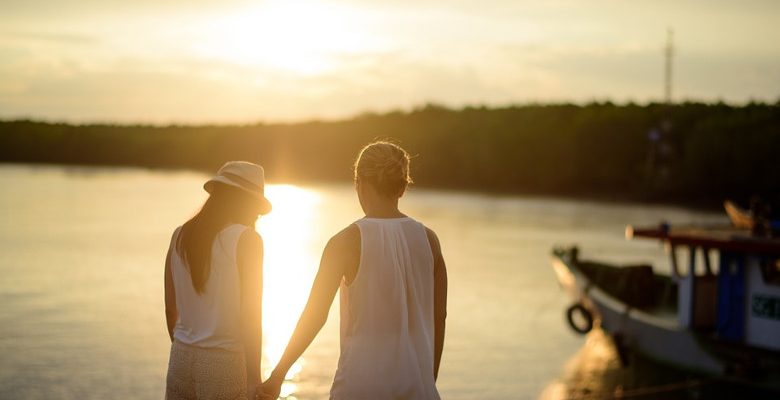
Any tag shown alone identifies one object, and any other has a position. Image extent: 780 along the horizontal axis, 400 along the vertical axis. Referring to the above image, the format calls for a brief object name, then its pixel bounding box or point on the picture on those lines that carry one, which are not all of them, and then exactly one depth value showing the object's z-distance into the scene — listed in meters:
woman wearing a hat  4.91
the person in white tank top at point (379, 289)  4.27
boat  17.45
